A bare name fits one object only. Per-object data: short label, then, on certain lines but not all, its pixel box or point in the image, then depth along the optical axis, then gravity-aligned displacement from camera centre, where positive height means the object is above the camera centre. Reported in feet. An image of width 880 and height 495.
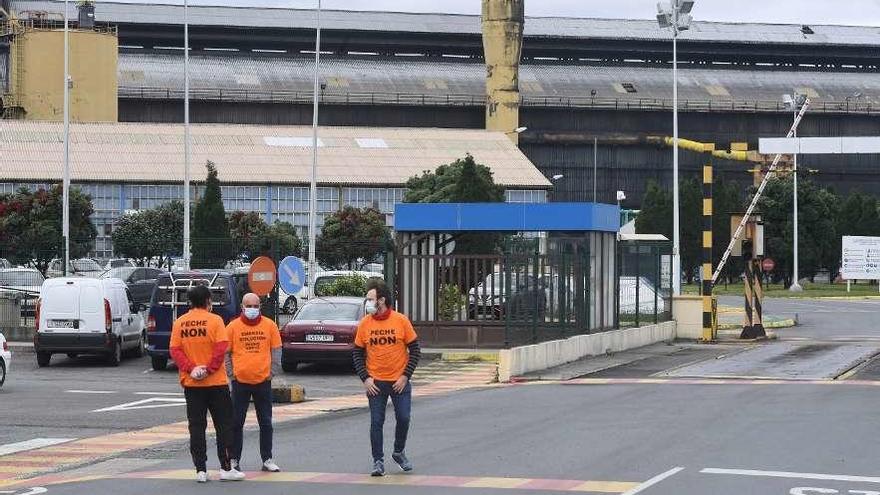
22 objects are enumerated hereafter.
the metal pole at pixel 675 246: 162.93 +3.08
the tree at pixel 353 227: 230.48 +7.28
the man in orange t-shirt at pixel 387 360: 46.57 -2.58
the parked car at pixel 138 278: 160.66 -0.34
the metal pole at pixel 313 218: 146.92 +5.86
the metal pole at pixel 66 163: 149.62 +11.22
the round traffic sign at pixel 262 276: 72.59 -0.05
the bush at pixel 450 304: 107.86 -2.03
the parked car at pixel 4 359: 83.66 -4.59
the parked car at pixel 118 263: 198.13 +1.55
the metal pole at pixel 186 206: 147.71 +7.12
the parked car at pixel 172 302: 96.37 -1.71
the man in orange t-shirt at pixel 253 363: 47.44 -2.71
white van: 101.19 -2.90
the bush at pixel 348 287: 135.23 -1.05
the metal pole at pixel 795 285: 284.86 -1.90
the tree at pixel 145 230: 214.07 +6.40
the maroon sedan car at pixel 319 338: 95.35 -3.94
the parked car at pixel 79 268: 138.72 +0.74
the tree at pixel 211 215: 187.52 +7.45
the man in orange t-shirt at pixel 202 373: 45.03 -2.85
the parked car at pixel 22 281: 132.26 -0.54
